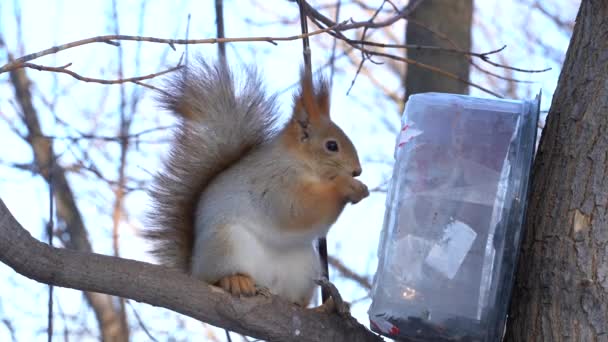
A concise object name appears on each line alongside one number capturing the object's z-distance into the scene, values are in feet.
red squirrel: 16.48
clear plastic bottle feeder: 15.82
